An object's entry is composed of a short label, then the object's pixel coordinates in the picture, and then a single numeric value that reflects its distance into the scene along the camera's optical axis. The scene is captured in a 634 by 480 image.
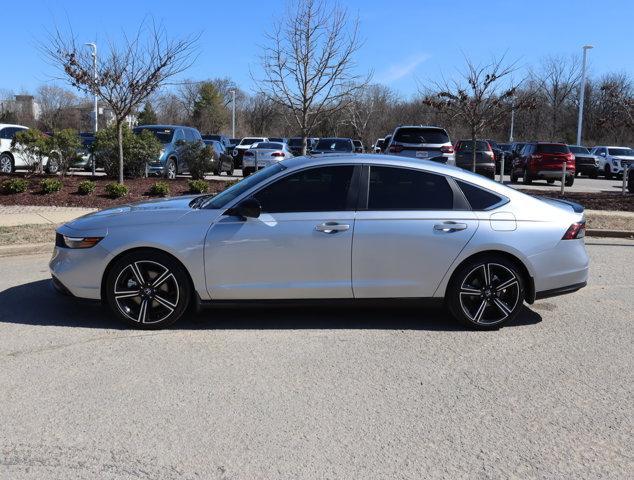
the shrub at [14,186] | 13.82
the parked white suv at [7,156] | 18.42
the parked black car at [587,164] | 30.75
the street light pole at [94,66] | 15.34
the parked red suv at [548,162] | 23.02
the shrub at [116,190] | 13.75
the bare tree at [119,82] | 14.95
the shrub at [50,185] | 13.85
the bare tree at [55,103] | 55.56
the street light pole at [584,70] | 41.22
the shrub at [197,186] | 14.66
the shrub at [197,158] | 16.64
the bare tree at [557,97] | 59.84
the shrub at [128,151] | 15.80
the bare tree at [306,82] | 16.67
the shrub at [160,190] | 14.10
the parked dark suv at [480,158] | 23.44
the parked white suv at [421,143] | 15.38
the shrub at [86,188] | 13.86
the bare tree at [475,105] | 16.17
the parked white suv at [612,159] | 30.75
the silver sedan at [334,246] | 5.43
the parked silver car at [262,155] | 22.55
